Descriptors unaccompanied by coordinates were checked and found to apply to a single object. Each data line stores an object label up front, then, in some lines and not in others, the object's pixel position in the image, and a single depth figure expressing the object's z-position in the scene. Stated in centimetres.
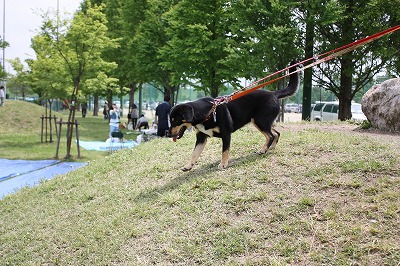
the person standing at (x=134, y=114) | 2609
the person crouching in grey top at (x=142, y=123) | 2002
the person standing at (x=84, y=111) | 4066
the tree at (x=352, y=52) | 1387
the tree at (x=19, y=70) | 2138
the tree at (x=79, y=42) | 1515
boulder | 752
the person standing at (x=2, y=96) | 2544
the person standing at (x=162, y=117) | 1278
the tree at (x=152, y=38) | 2472
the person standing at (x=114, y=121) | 1825
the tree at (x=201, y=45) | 1842
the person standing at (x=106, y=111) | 3616
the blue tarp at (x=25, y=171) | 1009
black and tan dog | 511
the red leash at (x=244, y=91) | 521
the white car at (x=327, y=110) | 2006
